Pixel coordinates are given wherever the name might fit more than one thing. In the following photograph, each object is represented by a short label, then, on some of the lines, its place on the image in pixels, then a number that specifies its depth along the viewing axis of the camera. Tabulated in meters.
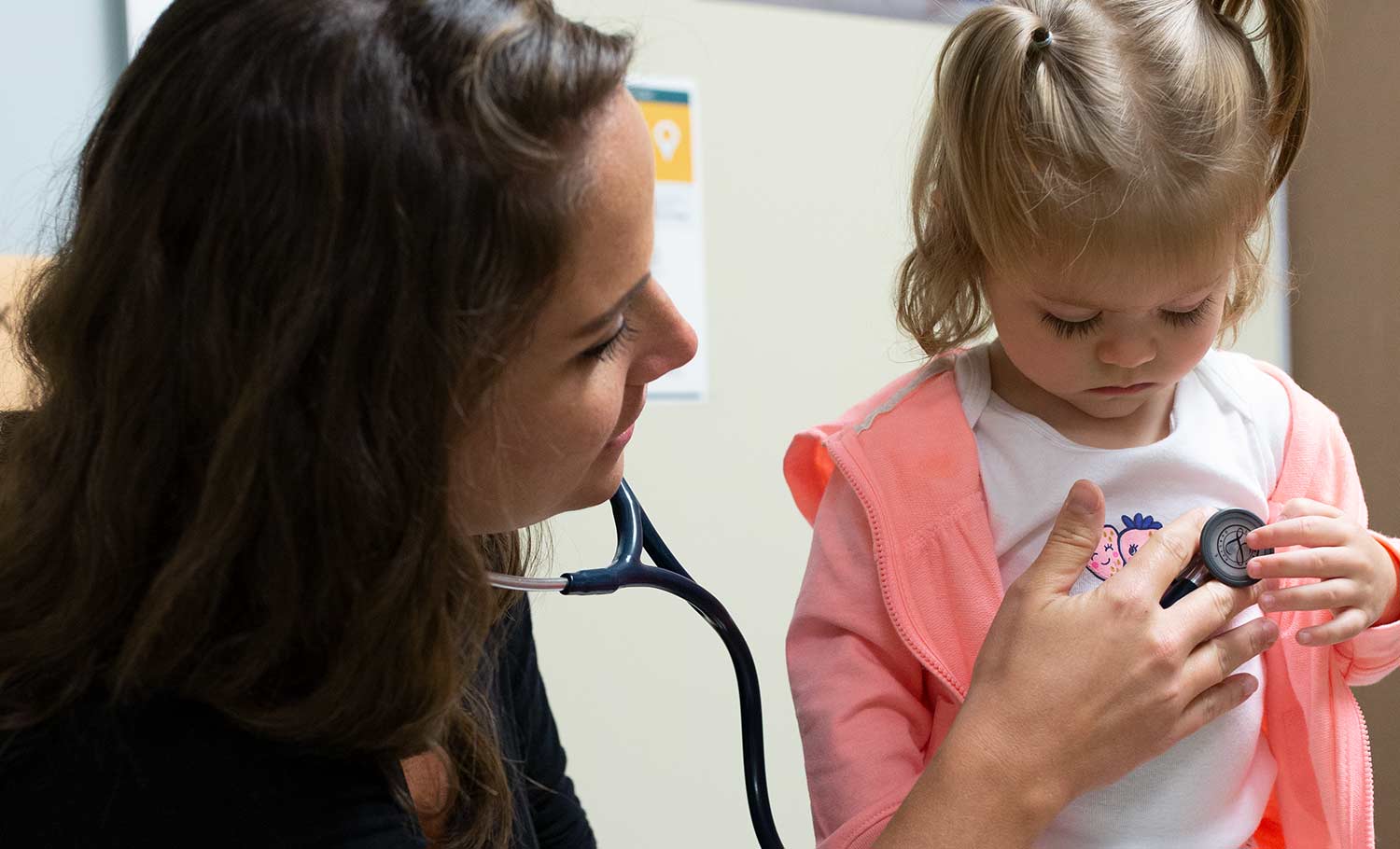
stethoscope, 0.94
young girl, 0.94
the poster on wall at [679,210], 1.62
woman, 0.67
